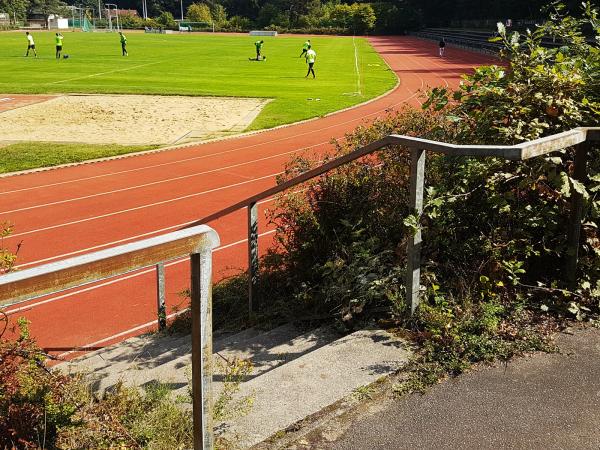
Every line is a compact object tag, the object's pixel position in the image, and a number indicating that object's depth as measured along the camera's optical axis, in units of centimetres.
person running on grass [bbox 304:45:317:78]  3259
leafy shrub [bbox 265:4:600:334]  405
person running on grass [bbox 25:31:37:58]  4450
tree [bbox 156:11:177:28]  11292
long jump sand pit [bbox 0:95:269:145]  1880
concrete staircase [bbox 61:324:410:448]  295
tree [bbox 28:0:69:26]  12200
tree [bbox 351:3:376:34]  9288
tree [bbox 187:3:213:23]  11619
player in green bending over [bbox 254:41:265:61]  4338
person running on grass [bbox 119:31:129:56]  4604
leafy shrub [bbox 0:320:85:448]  271
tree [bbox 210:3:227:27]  11756
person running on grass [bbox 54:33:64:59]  4256
